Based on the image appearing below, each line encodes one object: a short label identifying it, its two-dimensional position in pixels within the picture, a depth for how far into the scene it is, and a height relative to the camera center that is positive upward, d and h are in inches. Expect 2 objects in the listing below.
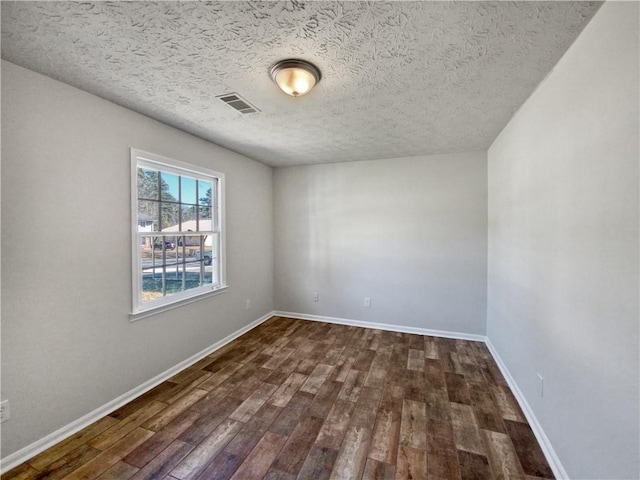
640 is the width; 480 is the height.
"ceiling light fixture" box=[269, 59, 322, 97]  61.5 +41.2
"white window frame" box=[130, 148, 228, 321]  87.4 +2.4
